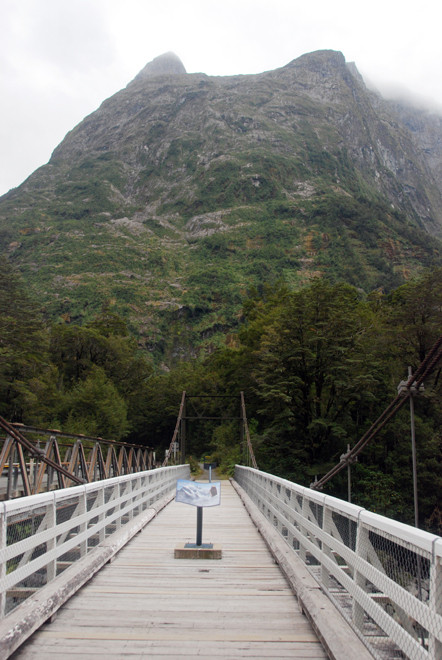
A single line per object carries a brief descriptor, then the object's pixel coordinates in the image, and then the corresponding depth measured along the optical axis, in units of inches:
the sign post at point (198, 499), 262.4
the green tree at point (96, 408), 1633.0
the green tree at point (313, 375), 1103.6
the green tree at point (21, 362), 1262.3
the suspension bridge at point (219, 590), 124.5
